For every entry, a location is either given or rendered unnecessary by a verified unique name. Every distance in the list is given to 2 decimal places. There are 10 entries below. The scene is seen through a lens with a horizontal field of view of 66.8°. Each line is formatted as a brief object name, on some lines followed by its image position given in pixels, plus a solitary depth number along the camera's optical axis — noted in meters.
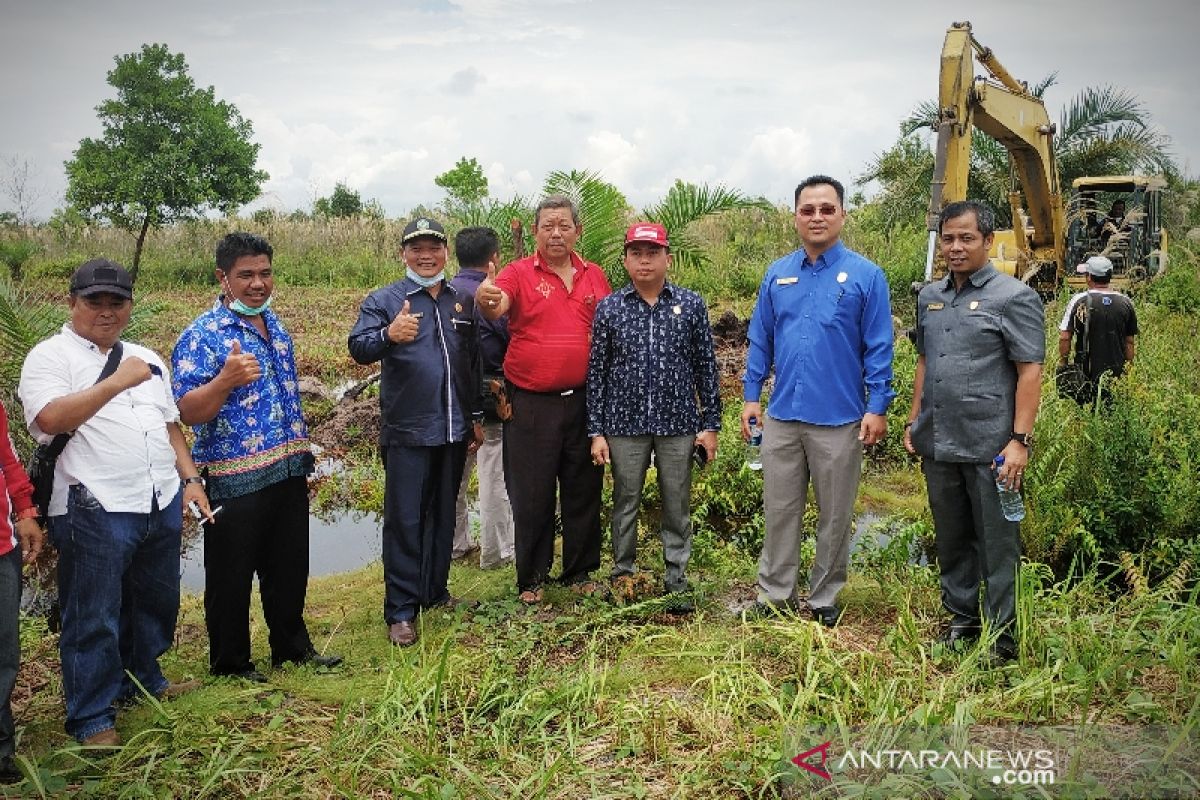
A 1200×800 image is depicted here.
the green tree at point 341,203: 28.78
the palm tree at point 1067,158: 16.11
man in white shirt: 3.18
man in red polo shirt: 4.50
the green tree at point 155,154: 20.45
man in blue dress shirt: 4.05
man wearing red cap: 4.38
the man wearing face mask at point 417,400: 4.25
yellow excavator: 7.85
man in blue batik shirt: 3.65
